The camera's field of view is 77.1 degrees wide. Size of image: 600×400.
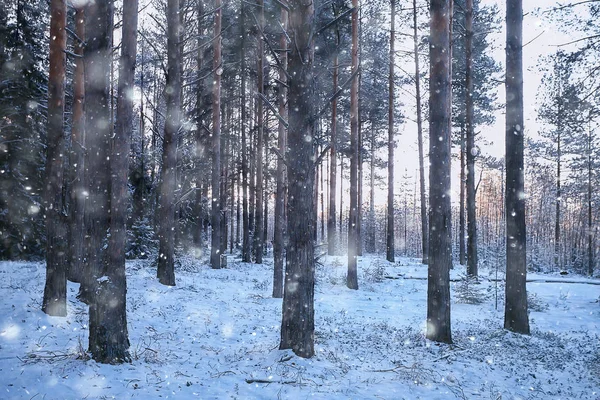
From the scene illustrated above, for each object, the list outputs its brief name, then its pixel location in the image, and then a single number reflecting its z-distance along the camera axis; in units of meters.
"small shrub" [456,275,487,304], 12.67
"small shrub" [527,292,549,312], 11.69
